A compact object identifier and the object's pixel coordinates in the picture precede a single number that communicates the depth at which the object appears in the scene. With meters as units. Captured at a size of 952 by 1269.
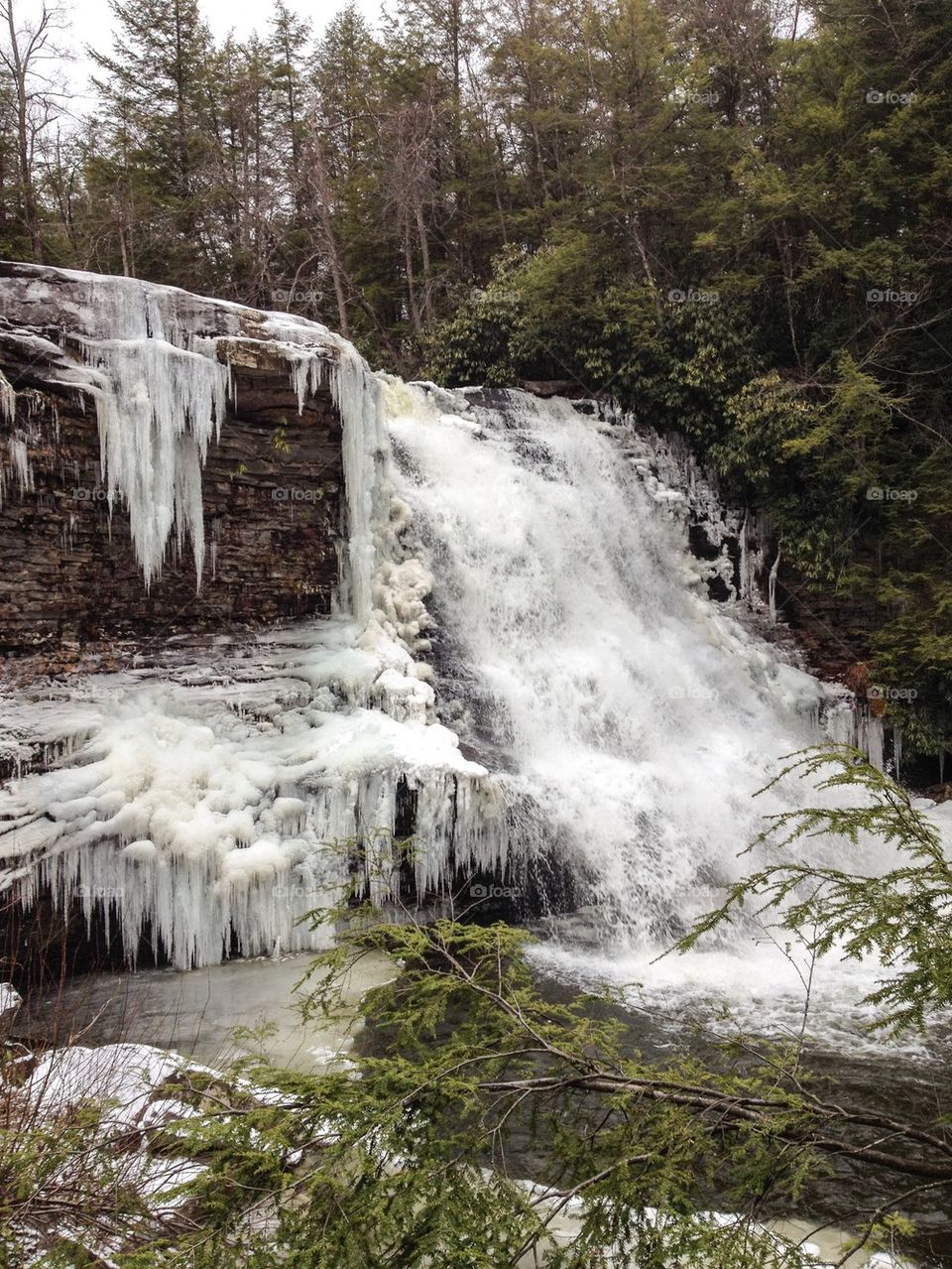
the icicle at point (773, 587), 12.71
